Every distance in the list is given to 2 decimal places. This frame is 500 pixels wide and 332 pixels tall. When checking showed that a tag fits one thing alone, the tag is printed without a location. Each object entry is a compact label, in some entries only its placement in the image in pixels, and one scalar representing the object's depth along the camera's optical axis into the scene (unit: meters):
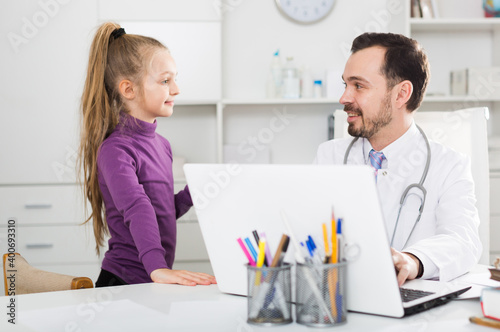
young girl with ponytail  1.41
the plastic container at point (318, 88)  3.41
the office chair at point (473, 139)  1.63
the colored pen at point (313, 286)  0.81
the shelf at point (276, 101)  3.30
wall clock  3.54
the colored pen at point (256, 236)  0.88
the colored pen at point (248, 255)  0.87
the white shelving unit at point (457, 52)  3.57
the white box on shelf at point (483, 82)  3.31
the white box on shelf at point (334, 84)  3.42
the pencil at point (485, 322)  0.81
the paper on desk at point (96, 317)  0.86
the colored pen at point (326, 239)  0.83
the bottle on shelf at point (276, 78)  3.42
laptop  0.81
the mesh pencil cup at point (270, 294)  0.82
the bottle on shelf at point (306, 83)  3.44
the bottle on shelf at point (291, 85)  3.35
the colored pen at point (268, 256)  0.86
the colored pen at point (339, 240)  0.82
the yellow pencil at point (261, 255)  0.83
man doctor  1.39
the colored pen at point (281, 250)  0.83
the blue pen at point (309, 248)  0.84
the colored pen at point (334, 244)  0.82
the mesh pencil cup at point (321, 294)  0.81
